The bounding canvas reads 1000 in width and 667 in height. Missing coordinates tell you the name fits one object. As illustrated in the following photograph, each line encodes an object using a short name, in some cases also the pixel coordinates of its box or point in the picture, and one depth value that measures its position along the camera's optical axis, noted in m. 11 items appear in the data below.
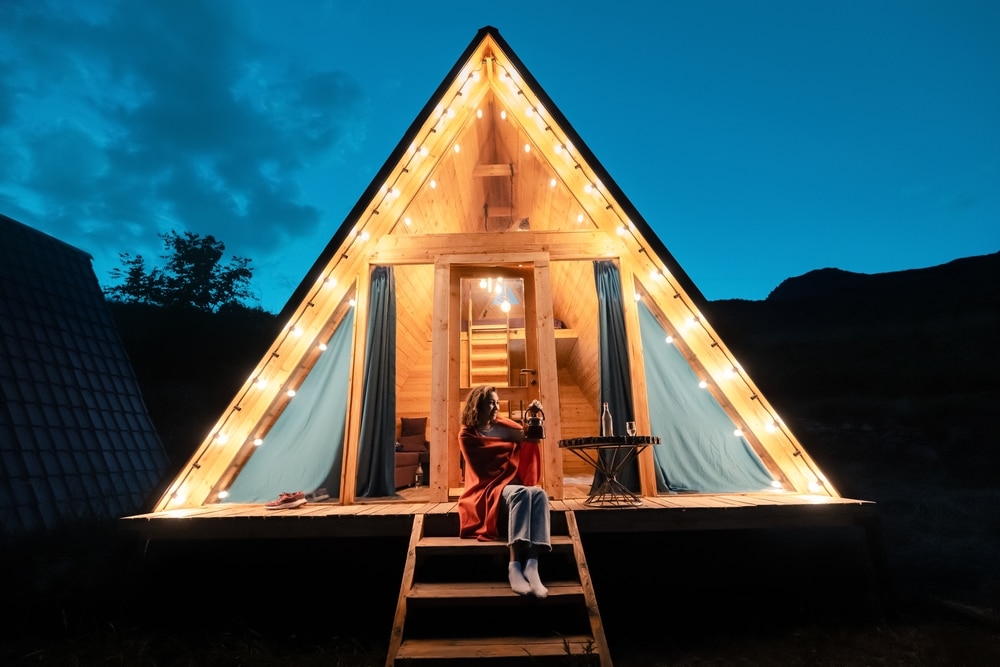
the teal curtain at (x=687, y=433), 4.78
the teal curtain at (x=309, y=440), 4.84
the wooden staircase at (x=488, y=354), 7.74
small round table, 3.80
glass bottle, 4.30
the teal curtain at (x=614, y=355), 4.74
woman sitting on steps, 2.99
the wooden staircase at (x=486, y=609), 2.46
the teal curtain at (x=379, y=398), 4.66
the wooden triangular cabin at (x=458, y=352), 4.64
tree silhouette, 20.44
